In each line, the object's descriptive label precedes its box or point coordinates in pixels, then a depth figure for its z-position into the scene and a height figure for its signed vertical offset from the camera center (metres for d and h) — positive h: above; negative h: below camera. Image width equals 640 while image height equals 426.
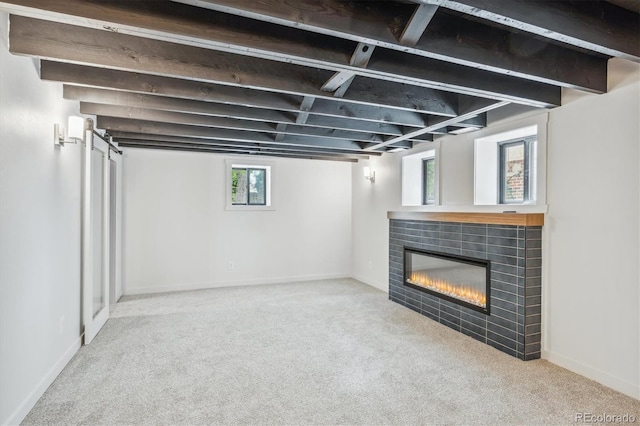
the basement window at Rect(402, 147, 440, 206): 5.05 +0.48
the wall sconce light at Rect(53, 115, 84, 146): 2.76 +0.65
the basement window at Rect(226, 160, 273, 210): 5.87 +0.45
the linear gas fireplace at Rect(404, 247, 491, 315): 3.52 -0.74
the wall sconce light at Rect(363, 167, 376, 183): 5.85 +0.64
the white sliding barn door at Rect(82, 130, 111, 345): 3.33 -0.28
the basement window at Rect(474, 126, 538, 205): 3.52 +0.47
